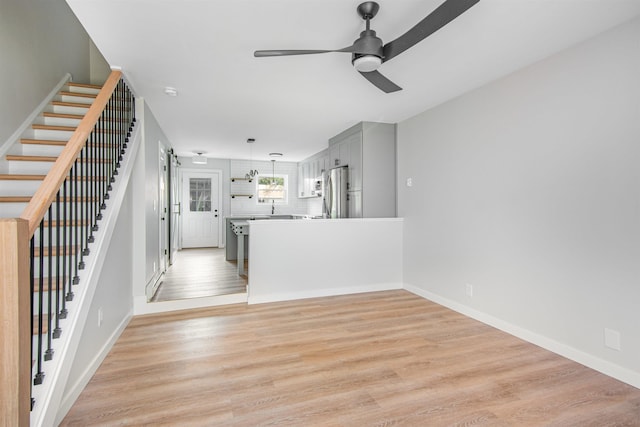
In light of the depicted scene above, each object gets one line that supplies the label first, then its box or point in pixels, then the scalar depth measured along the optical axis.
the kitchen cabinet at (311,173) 6.80
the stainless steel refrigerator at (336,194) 4.97
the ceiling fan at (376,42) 1.70
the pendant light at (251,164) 5.77
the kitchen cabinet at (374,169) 4.51
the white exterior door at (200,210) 7.76
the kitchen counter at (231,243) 6.00
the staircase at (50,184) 1.24
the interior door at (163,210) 4.62
